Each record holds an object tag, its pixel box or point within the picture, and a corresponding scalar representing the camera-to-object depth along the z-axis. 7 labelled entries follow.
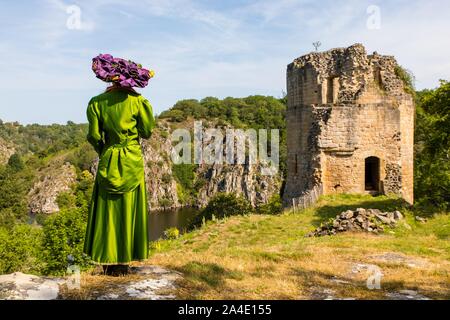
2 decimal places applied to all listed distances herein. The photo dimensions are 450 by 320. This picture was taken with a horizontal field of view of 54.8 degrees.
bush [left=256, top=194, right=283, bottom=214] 42.34
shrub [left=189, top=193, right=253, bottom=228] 42.78
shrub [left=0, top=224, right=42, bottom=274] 32.44
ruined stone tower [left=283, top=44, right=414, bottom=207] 18.38
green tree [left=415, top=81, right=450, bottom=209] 15.98
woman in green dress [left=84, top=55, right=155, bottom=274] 5.54
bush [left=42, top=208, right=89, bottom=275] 28.28
